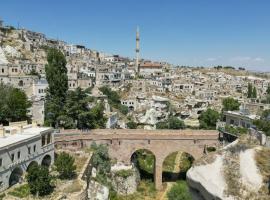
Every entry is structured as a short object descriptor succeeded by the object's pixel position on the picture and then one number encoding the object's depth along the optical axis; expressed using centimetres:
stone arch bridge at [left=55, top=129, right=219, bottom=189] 3628
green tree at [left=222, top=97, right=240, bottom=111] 5918
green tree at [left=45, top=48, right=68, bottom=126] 3972
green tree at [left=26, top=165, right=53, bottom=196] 2258
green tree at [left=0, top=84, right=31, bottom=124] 3506
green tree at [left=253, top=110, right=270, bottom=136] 3856
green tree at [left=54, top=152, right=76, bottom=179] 2586
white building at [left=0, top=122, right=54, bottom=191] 2303
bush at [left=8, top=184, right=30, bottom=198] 2234
